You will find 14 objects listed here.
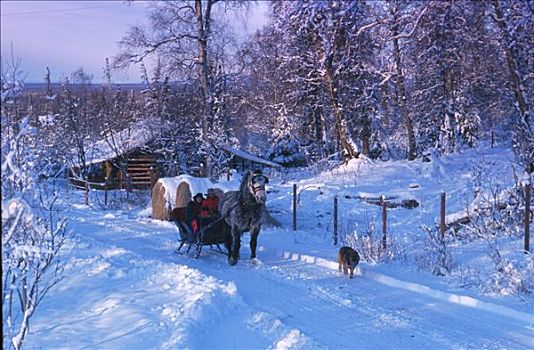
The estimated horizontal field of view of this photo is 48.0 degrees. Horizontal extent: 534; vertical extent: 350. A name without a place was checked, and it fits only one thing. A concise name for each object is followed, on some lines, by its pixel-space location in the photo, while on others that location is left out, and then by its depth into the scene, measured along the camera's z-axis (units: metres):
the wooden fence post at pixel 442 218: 12.54
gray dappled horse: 11.84
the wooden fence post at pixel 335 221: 15.01
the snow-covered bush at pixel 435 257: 10.84
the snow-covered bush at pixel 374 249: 12.08
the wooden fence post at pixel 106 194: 27.22
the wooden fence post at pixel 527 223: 11.05
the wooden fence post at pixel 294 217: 17.68
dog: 10.62
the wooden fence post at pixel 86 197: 27.51
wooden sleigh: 12.75
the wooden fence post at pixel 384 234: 12.36
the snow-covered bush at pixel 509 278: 9.10
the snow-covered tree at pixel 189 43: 24.73
